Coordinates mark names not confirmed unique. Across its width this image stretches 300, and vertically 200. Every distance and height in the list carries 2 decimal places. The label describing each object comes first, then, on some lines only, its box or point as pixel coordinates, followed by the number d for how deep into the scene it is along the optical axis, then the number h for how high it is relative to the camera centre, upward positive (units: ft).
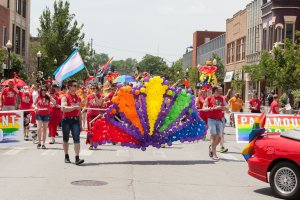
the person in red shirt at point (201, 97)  62.13 +0.54
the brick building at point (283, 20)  161.58 +25.08
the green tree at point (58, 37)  171.12 +20.46
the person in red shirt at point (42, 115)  50.08 -1.29
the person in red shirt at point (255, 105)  68.80 -0.31
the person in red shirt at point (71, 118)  39.11 -1.22
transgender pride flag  56.90 +3.68
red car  28.14 -3.20
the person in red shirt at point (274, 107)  57.31 -0.46
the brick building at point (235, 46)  217.31 +24.67
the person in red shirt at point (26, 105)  59.08 -0.44
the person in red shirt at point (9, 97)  56.39 +0.41
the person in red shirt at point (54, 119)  54.60 -1.80
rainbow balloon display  42.68 -1.37
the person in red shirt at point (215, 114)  43.80 -0.96
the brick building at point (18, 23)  168.66 +26.08
